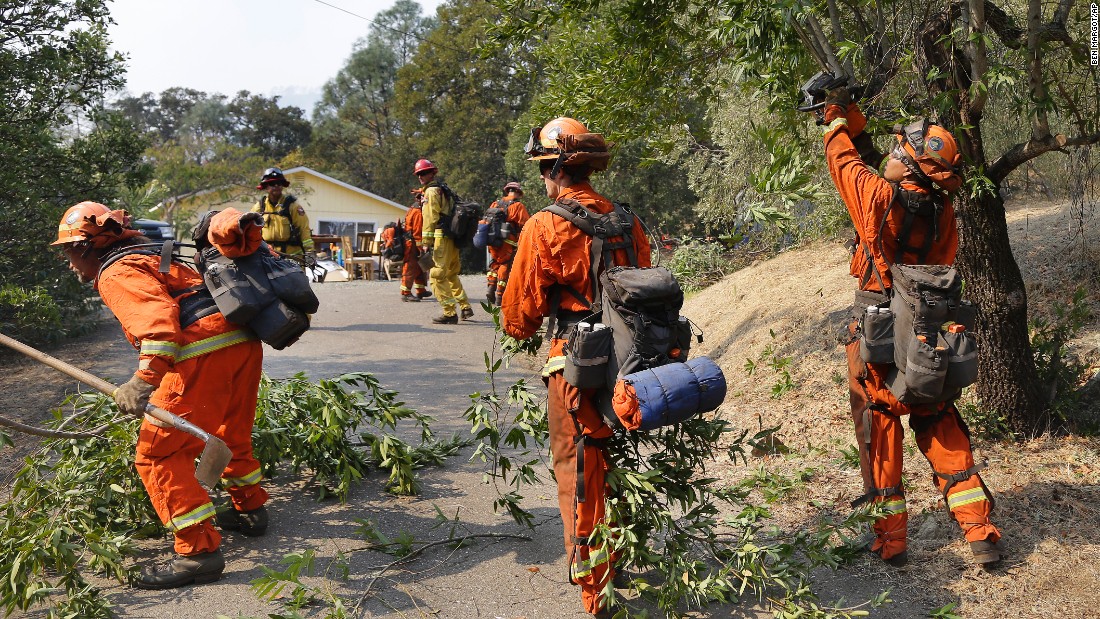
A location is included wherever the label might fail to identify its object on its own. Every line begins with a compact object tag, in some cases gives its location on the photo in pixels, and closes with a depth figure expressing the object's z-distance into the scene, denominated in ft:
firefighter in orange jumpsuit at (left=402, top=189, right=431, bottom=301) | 44.83
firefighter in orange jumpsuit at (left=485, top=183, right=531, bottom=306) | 40.88
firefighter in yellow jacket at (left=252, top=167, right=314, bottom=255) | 34.45
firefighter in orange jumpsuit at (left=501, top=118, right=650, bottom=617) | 12.87
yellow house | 115.14
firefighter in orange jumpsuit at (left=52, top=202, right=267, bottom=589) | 13.84
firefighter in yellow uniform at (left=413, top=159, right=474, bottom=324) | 39.65
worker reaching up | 13.78
